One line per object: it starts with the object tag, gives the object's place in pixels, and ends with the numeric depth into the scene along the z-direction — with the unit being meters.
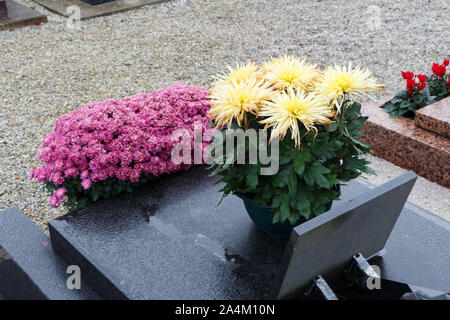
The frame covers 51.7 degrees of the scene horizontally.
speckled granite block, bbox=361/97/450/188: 3.94
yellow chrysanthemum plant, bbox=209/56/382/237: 1.93
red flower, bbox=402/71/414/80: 4.28
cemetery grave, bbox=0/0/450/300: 2.04
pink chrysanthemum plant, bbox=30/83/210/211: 2.77
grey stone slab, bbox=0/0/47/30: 7.24
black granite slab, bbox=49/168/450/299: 2.29
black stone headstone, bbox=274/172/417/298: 1.82
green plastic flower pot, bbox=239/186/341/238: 2.32
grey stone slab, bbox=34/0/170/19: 7.84
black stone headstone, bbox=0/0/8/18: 7.28
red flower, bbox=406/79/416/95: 4.31
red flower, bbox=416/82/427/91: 4.31
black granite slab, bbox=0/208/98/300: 2.42
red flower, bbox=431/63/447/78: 4.40
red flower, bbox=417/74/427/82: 4.27
